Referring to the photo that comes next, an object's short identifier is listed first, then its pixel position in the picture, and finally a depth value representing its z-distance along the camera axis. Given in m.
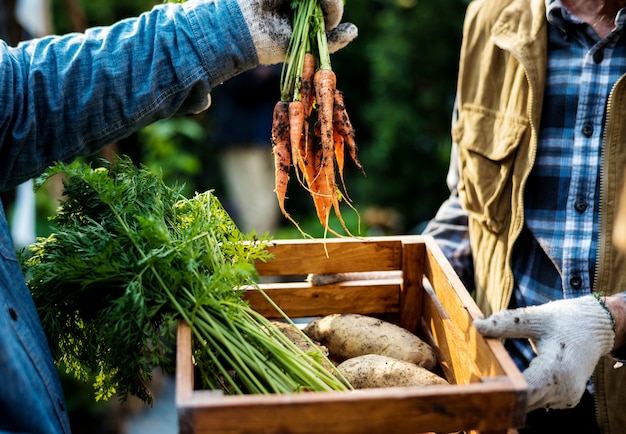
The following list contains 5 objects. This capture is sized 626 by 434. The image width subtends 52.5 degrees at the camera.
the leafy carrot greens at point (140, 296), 1.40
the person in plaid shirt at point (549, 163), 1.84
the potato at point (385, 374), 1.52
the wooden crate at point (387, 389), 1.12
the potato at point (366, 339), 1.69
